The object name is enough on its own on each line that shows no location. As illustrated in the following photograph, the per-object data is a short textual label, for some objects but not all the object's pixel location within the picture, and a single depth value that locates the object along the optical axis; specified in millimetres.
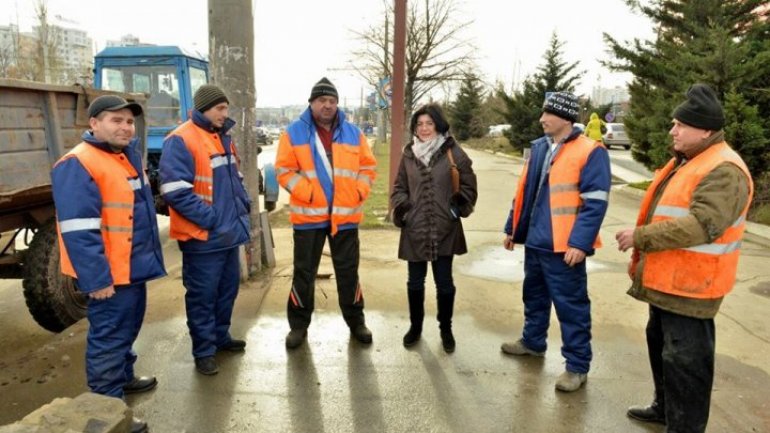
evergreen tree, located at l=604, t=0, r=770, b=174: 8781
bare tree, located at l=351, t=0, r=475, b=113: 22719
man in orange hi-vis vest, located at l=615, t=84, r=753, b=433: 2479
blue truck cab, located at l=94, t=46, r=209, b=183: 8695
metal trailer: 3396
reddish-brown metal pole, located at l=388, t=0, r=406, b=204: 7212
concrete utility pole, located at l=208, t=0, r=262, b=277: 4781
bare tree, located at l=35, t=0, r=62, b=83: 29869
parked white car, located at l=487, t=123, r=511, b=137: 39488
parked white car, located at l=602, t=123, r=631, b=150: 29672
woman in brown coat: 3732
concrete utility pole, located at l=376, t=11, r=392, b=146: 23578
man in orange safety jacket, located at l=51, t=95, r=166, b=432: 2635
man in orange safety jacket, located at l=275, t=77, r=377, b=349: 3699
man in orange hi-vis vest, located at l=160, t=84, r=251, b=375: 3256
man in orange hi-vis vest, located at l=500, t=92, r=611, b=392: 3168
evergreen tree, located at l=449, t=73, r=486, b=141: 38250
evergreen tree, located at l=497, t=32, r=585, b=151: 23984
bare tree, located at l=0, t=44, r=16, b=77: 32312
